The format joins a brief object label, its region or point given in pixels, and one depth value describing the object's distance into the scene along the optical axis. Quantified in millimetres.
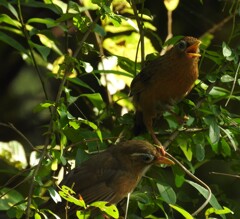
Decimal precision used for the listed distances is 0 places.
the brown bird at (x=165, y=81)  10148
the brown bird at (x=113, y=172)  9273
